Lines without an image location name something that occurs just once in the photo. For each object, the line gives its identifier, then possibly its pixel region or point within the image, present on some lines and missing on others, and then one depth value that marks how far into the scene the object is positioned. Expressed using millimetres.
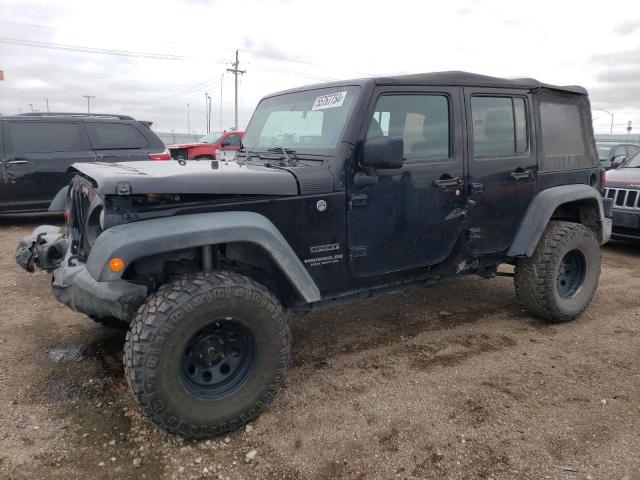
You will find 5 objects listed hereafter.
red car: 14844
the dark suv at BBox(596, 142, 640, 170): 11545
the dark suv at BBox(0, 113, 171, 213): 7539
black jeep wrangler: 2418
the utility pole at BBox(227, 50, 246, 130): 41562
